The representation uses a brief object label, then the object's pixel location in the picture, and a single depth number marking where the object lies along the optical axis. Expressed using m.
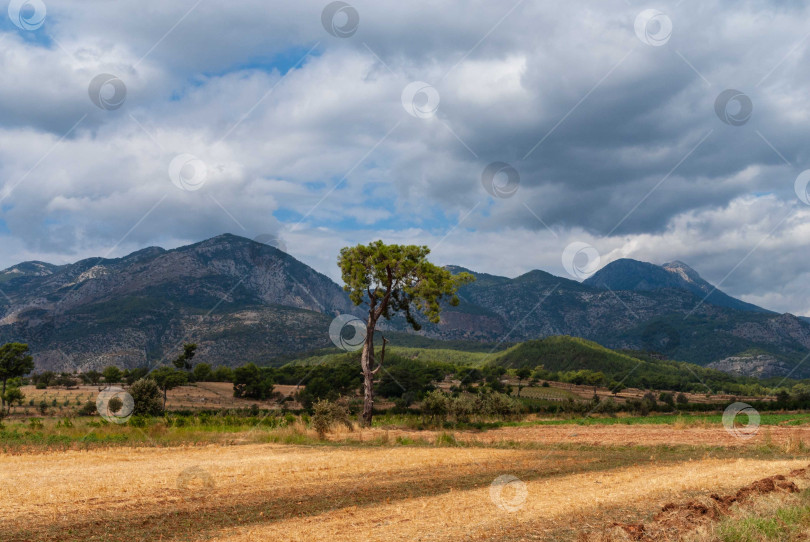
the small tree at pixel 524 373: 111.80
